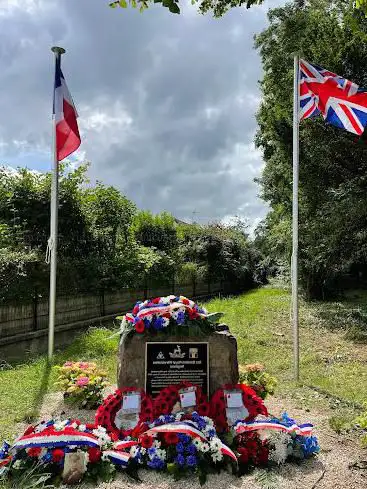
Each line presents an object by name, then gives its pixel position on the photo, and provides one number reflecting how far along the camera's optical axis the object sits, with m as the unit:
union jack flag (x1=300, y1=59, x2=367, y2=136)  6.91
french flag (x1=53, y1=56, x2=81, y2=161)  8.27
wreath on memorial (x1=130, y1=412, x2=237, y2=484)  3.97
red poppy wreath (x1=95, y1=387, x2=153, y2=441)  4.66
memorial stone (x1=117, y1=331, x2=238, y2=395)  4.95
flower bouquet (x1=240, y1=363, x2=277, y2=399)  5.60
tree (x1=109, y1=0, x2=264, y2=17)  2.95
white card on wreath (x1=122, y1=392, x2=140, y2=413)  4.81
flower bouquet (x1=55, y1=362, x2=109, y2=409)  5.82
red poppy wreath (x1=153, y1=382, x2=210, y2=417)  4.79
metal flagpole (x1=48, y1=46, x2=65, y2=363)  8.23
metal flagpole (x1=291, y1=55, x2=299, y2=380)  7.14
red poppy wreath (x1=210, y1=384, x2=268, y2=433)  4.75
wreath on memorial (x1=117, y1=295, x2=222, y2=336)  4.95
